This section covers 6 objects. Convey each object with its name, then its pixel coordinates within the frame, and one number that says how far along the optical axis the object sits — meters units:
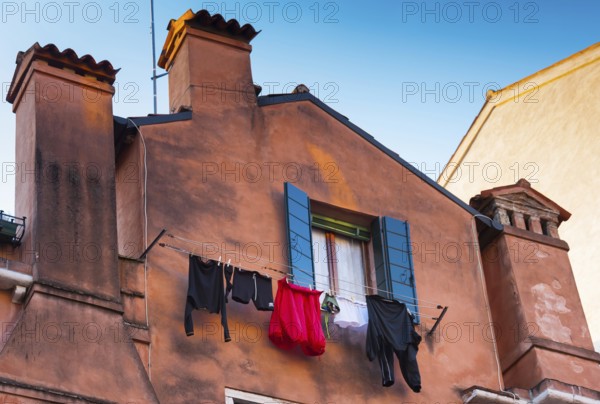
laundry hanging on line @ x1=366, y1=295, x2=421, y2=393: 21.05
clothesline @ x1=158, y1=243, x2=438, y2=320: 20.15
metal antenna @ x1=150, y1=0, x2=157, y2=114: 24.00
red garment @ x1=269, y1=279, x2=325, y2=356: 20.25
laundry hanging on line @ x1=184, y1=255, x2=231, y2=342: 19.62
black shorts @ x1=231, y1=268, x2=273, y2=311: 20.16
